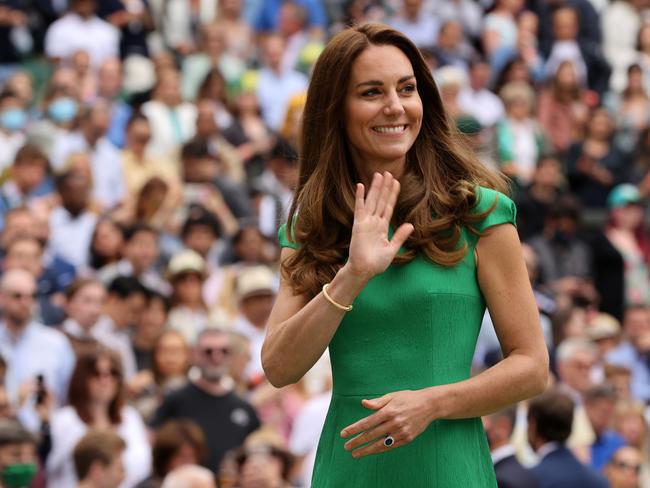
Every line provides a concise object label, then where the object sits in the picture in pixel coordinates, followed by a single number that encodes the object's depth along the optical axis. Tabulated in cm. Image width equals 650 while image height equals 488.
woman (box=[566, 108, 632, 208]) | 1608
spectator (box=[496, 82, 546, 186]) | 1569
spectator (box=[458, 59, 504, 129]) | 1630
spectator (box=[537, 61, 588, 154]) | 1700
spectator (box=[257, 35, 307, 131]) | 1597
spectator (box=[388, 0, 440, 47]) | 1762
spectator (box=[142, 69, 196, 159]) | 1419
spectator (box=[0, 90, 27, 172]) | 1273
